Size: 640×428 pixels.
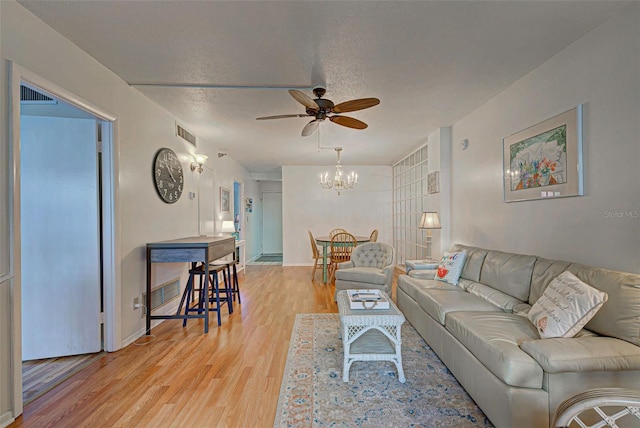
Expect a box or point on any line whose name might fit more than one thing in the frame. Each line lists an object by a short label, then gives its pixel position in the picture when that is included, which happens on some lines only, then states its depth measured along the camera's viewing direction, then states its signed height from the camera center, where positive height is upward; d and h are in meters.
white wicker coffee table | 2.23 -0.92
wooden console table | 3.12 -0.42
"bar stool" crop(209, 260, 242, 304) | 3.78 -0.88
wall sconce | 4.46 +0.78
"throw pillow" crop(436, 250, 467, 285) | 3.28 -0.62
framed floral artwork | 2.27 +0.45
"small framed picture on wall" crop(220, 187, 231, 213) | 5.84 +0.30
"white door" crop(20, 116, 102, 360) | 2.59 -0.20
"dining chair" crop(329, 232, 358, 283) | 5.39 -0.61
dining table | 5.52 -0.61
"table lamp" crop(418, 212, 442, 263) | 4.24 -0.12
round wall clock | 3.47 +0.48
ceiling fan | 2.60 +0.97
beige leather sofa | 1.52 -0.77
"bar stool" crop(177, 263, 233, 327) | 3.46 -0.91
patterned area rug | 1.78 -1.23
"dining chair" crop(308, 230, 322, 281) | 5.95 -0.78
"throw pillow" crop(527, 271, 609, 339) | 1.68 -0.56
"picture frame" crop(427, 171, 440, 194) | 4.66 +0.49
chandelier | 5.97 +0.71
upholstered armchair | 3.98 -0.79
